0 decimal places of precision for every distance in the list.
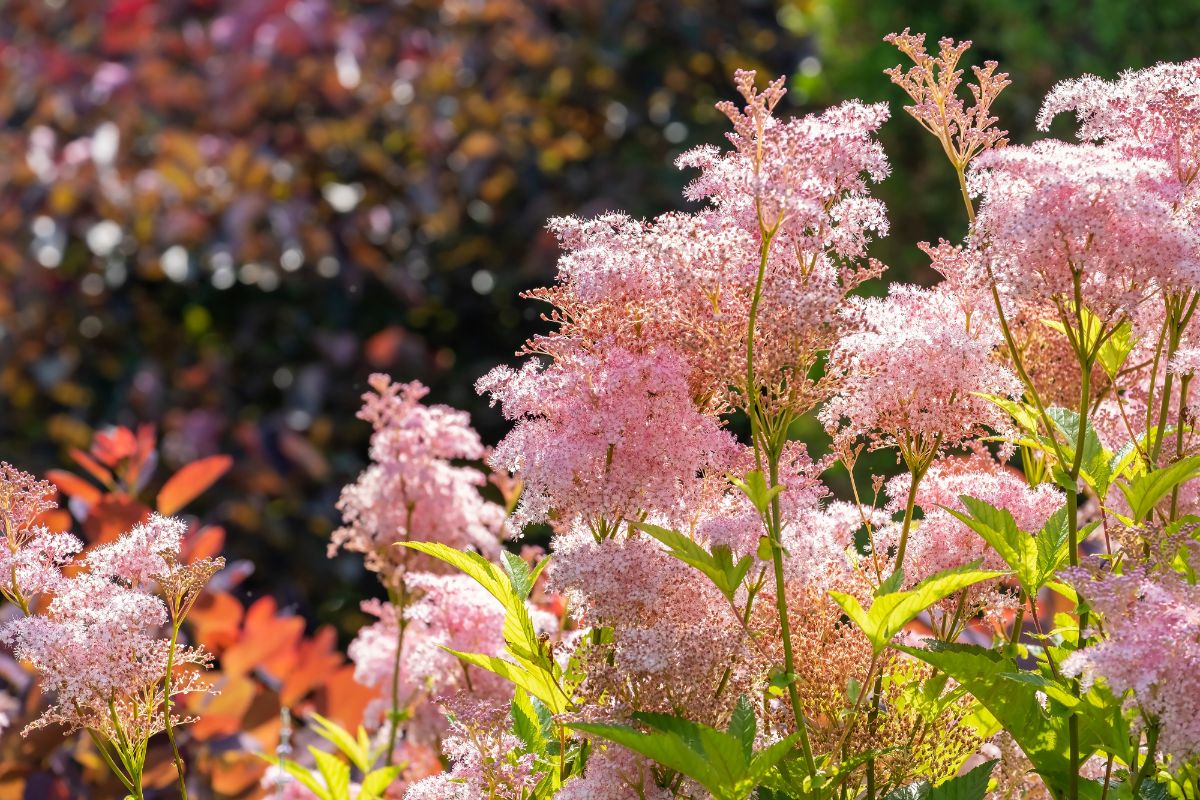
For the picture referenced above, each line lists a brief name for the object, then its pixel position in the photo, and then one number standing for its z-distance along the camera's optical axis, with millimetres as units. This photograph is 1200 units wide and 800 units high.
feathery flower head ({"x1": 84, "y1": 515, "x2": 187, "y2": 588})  1977
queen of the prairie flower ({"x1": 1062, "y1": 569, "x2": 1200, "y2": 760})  1773
